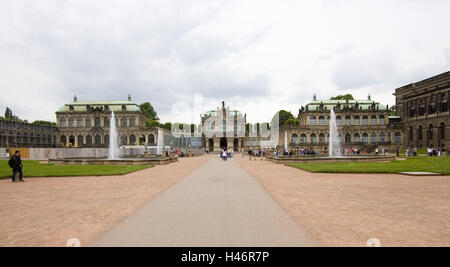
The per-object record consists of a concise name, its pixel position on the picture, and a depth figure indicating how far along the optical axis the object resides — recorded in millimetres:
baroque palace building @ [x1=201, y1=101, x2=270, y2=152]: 89188
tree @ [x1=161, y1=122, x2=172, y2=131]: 124950
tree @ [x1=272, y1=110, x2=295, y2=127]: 120331
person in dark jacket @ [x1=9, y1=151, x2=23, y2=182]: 16922
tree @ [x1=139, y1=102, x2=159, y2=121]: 120250
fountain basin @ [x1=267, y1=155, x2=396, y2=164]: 32344
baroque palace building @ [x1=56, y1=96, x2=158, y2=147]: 94500
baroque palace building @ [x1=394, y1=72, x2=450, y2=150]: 65625
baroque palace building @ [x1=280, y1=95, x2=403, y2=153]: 86312
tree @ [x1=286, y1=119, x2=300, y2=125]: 114762
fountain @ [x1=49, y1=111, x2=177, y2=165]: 30078
